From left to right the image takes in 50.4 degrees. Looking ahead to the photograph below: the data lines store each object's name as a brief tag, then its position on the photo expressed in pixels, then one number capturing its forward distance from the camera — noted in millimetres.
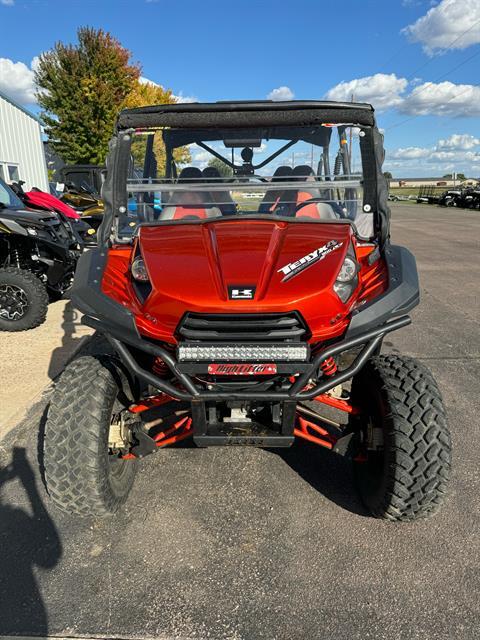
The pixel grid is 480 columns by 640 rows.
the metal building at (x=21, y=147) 15977
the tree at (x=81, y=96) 26188
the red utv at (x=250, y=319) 2209
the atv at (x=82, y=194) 12180
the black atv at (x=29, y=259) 5785
